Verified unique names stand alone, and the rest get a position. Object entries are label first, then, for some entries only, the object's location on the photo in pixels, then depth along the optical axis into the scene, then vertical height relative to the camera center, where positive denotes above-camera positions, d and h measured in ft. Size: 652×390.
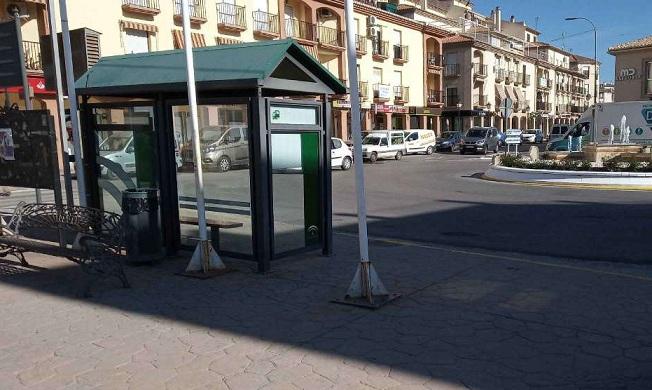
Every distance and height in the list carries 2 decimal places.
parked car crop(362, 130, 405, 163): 100.83 -3.15
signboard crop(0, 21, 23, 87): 24.57 +3.64
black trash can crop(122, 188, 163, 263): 21.48 -3.26
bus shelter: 20.43 -0.35
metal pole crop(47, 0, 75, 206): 24.22 +2.18
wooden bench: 21.93 -3.44
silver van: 21.07 -0.52
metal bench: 18.51 -3.43
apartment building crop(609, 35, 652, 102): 149.89 +12.96
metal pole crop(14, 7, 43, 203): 24.12 +3.49
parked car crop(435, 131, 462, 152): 139.13 -4.22
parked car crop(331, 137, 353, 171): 80.48 -3.58
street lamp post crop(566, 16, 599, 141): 141.59 +19.23
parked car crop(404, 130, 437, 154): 121.49 -3.18
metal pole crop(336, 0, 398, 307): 16.26 -2.81
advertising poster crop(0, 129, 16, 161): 23.90 -0.16
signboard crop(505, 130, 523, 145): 90.60 -2.65
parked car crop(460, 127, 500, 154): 122.52 -3.50
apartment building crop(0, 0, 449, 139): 83.36 +17.61
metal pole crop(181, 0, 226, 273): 19.58 -1.81
